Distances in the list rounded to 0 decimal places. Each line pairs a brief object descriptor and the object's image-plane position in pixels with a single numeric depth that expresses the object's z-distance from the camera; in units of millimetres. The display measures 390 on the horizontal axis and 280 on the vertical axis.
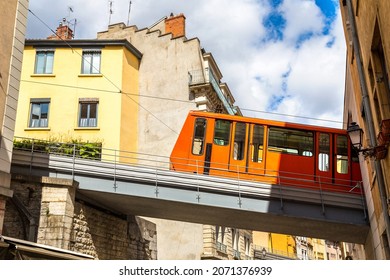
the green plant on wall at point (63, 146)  20828
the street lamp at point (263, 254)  37938
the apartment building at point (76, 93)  25672
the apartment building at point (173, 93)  25844
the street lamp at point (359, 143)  8164
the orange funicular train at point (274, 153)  15289
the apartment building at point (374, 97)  7574
